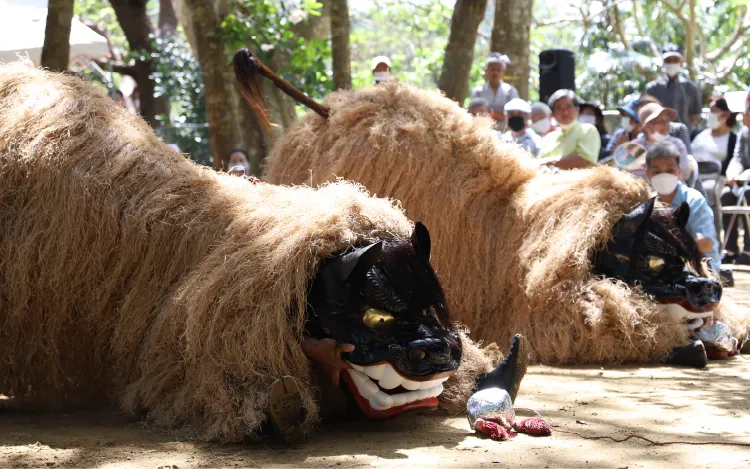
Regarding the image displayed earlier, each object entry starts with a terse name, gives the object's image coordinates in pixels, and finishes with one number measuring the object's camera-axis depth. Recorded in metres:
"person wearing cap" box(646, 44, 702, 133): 12.49
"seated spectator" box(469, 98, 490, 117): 10.08
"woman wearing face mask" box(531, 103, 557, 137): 10.91
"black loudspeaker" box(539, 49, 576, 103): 13.48
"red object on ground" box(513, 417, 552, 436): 4.32
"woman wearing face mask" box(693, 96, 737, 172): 11.77
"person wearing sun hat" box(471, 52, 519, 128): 11.23
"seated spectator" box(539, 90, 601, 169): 8.52
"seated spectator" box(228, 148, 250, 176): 9.66
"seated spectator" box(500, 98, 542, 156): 9.60
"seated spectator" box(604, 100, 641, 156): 10.73
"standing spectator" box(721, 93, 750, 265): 11.62
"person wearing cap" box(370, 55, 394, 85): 9.83
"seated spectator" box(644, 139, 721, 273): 7.00
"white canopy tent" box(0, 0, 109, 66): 12.73
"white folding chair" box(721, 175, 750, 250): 11.59
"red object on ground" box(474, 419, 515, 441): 4.25
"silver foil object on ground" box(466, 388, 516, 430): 4.35
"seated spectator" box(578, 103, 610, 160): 11.32
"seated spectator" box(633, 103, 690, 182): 9.29
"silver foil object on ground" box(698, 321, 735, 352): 6.36
